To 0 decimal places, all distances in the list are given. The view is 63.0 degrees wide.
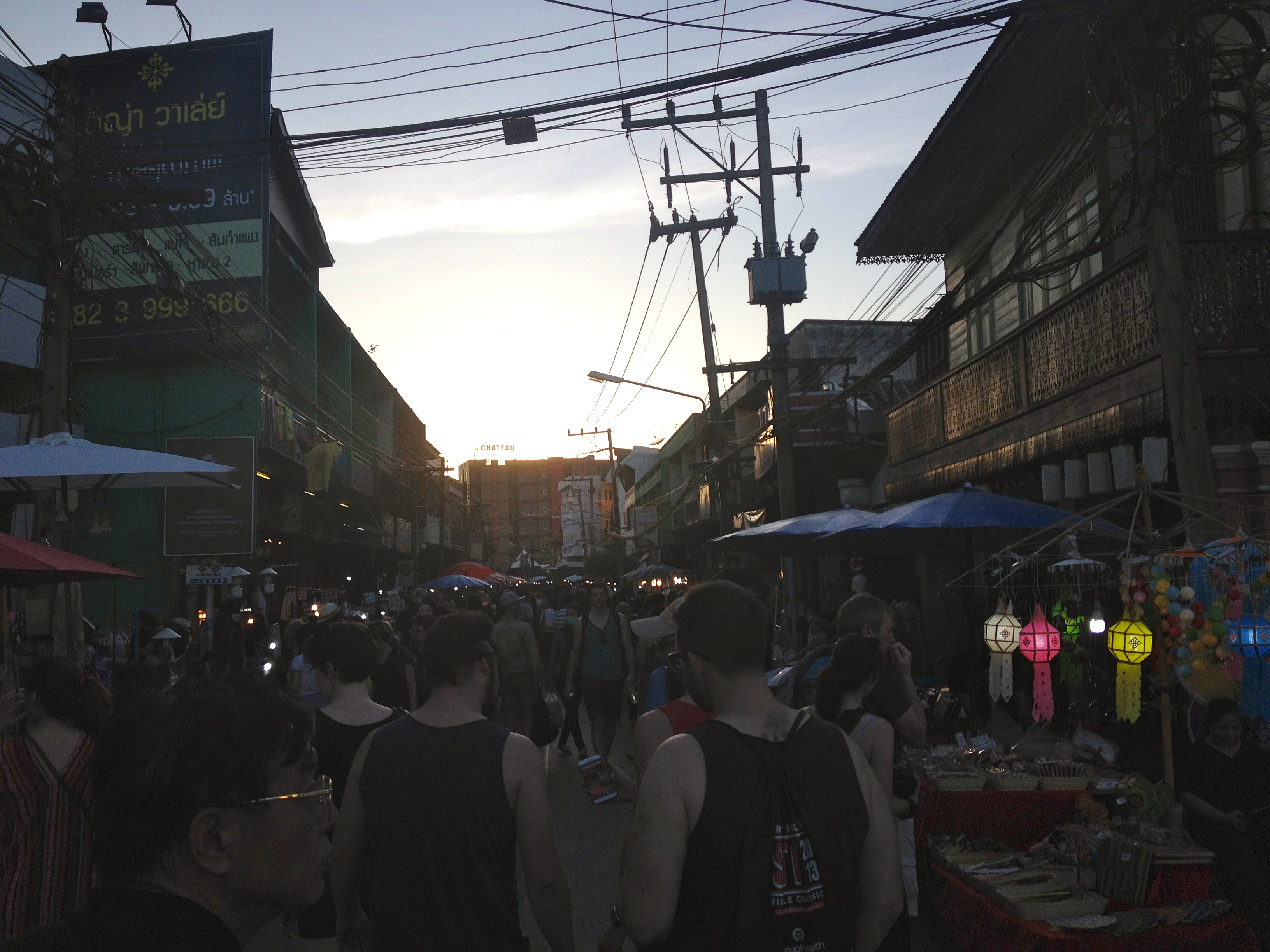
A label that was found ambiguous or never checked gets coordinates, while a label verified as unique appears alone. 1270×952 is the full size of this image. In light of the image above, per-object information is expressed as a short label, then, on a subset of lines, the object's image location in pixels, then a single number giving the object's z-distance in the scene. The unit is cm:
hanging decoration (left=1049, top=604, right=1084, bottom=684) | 877
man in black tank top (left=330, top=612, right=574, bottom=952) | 324
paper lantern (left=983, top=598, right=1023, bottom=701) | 795
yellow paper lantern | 632
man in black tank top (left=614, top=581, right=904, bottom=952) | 255
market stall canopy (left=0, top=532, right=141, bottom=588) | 544
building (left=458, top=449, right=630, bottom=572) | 14412
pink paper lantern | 779
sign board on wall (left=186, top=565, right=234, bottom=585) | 1869
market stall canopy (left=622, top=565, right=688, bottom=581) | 3594
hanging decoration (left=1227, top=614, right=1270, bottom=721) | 587
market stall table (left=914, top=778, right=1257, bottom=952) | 489
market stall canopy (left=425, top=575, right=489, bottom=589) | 2556
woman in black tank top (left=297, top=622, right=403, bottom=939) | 450
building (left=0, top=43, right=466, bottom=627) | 1984
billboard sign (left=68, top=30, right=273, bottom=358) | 2127
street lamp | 2780
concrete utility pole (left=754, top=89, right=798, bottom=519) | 1800
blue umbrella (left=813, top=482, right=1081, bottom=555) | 859
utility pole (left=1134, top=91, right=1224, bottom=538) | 744
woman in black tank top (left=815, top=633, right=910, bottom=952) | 439
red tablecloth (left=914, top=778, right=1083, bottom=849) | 620
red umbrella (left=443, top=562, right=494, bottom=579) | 3488
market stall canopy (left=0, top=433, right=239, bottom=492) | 667
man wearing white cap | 375
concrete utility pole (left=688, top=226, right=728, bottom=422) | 2300
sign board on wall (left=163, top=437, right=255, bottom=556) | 2241
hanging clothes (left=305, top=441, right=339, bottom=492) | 2603
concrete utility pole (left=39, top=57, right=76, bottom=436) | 974
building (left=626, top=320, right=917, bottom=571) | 2438
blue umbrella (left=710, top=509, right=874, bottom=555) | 1184
